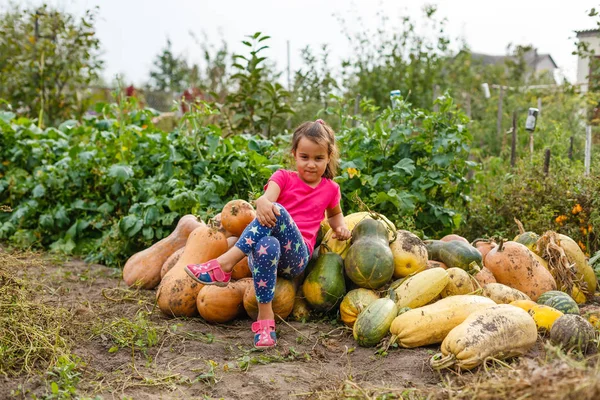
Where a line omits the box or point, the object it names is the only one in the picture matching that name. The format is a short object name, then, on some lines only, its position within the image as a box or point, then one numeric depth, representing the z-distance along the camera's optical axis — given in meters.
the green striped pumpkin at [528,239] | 4.26
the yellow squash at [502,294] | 3.51
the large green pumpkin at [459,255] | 3.81
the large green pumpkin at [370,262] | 3.57
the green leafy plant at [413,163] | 4.96
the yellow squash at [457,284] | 3.51
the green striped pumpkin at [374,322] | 3.21
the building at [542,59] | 42.62
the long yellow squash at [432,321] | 3.09
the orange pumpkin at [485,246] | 4.23
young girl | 3.40
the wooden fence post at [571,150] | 6.96
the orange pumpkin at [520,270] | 3.83
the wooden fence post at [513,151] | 6.78
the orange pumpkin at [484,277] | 3.82
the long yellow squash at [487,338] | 2.69
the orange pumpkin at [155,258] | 4.60
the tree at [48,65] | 9.61
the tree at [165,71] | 28.79
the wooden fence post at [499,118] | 9.85
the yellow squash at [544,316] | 3.07
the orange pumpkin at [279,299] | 3.65
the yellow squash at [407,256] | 3.74
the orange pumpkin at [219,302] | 3.69
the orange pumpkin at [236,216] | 3.91
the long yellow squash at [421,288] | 3.39
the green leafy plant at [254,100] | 6.97
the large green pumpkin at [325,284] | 3.67
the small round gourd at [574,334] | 2.73
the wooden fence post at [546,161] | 5.54
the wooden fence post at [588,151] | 6.07
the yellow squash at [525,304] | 3.21
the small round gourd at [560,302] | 3.40
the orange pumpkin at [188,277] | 3.82
